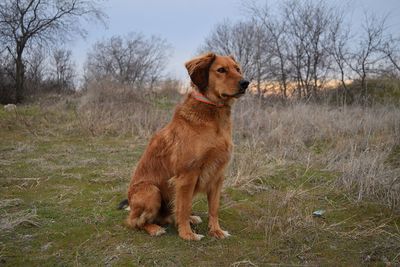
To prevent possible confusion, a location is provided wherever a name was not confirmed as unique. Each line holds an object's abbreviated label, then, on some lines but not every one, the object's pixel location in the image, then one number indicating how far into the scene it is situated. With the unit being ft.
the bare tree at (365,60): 47.06
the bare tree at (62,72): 87.67
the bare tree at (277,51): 59.72
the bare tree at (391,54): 42.99
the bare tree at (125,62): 102.49
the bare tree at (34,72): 75.35
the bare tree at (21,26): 69.00
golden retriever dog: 10.50
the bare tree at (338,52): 51.49
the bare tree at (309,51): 55.73
